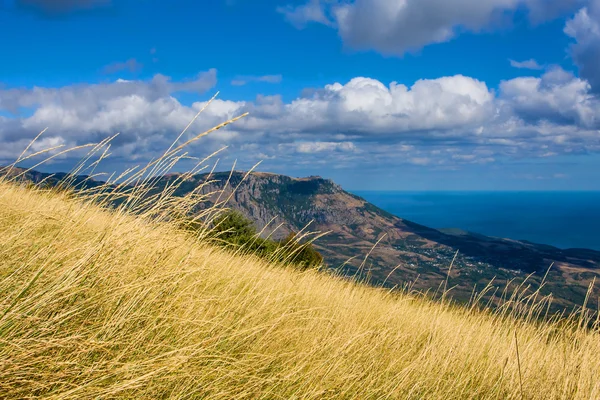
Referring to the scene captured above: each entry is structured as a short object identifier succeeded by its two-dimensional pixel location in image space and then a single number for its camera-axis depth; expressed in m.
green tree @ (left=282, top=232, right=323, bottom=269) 19.32
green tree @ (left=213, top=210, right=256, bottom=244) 18.75
